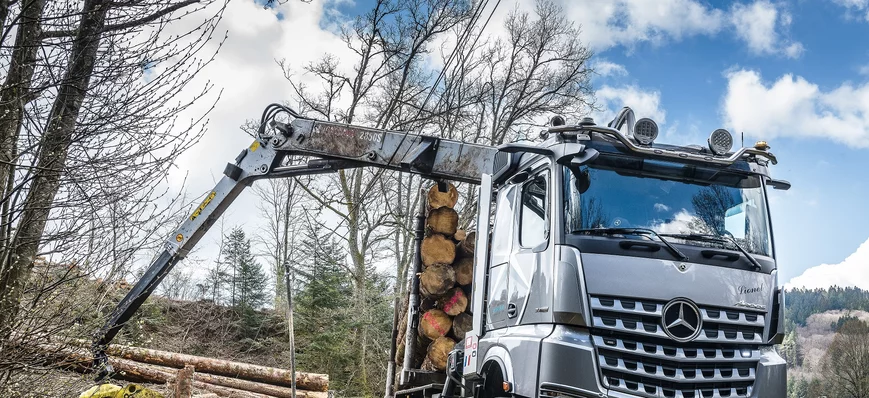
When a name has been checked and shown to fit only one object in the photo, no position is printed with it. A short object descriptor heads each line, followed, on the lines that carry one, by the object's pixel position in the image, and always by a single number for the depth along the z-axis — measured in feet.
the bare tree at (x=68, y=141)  14.08
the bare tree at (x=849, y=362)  122.62
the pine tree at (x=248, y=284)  78.23
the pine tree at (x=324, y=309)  57.11
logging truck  15.49
